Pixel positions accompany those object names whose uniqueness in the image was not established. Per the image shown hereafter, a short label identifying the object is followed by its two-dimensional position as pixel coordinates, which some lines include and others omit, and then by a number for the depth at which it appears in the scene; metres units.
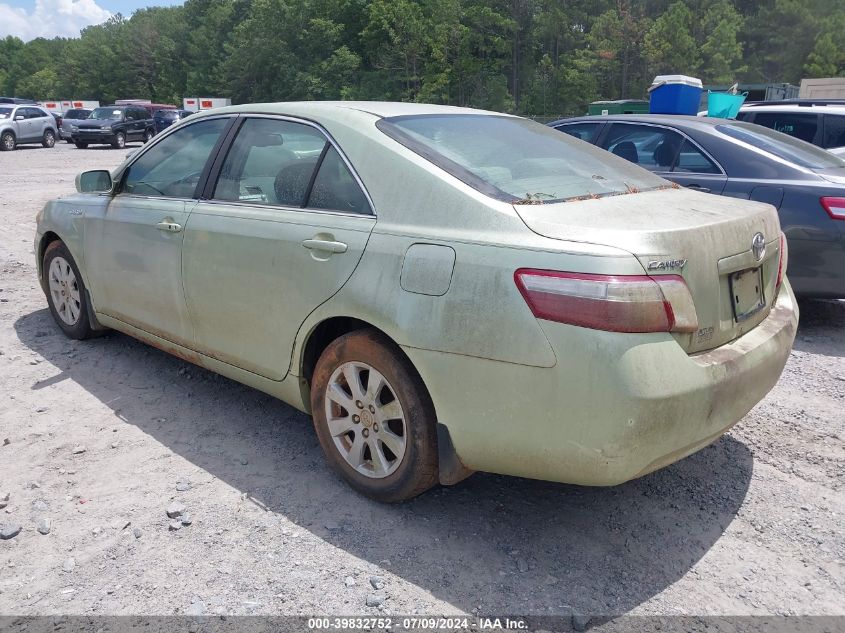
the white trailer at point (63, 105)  47.75
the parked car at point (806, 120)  8.27
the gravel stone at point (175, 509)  3.04
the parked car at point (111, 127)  29.42
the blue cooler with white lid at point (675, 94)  9.27
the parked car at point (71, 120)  29.71
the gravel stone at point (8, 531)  2.91
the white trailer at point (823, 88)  22.66
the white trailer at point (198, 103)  46.19
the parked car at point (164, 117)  33.81
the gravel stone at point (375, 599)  2.50
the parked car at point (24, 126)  27.22
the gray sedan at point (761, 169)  5.21
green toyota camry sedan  2.41
